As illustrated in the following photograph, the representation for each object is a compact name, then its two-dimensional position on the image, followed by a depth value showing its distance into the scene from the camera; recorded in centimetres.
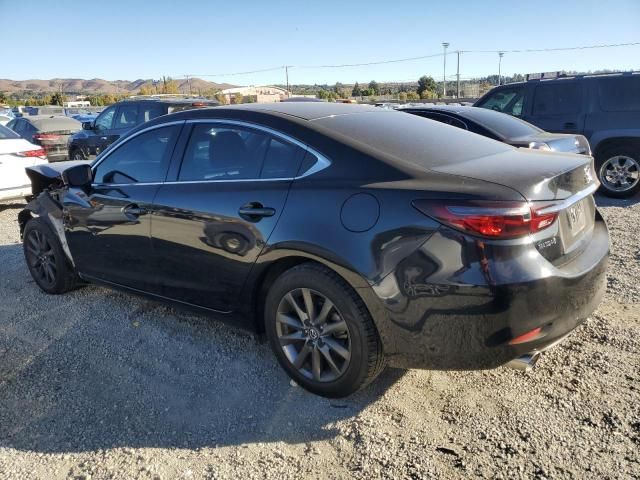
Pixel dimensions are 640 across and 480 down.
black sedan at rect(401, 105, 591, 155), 655
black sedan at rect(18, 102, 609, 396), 247
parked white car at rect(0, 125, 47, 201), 830
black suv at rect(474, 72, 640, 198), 821
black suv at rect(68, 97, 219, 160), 1061
